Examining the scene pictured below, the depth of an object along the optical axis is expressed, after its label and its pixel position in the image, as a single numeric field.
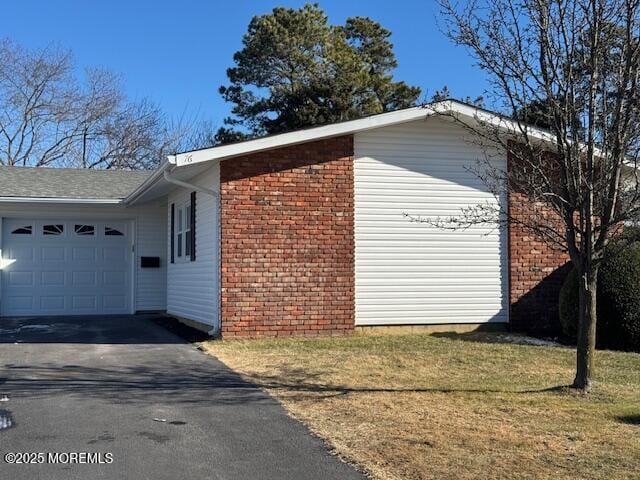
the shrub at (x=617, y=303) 10.95
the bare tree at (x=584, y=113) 6.82
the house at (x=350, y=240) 11.61
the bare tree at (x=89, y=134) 33.12
